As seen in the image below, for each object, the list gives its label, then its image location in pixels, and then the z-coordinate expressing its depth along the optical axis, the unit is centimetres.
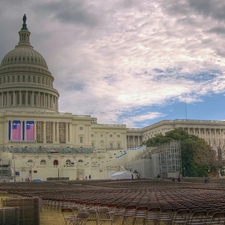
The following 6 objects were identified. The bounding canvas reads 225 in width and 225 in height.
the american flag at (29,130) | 13438
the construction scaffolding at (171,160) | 8406
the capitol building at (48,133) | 10138
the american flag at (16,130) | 13369
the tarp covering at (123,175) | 8462
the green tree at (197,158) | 8491
